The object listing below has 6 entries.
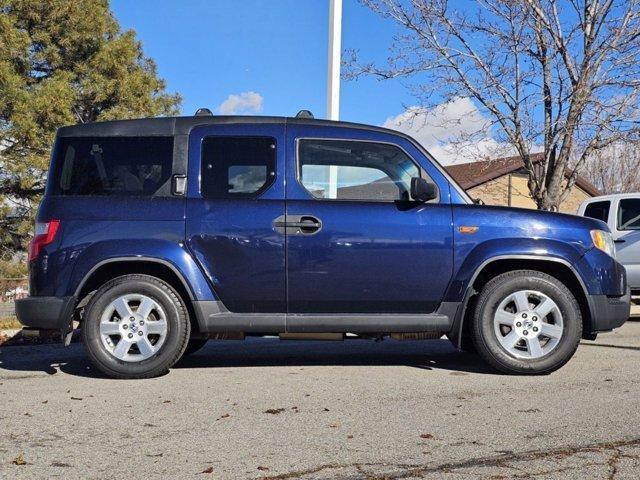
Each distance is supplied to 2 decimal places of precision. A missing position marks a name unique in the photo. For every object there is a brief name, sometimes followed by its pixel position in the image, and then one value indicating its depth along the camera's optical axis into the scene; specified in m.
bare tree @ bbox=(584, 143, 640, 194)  36.56
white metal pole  10.33
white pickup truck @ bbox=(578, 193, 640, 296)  10.35
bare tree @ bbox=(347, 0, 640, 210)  13.18
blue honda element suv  5.34
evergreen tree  20.20
